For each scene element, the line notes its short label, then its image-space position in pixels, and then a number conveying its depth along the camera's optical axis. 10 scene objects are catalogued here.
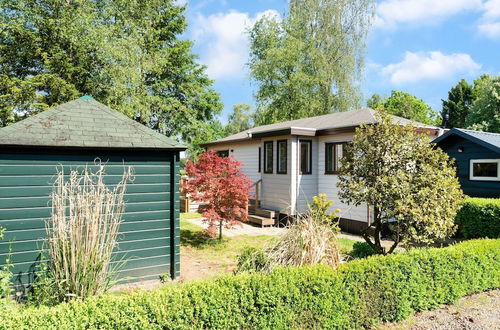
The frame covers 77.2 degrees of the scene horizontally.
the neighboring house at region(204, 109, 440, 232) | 10.85
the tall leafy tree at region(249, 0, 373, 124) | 23.95
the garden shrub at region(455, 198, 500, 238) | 8.66
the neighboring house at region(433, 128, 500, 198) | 10.59
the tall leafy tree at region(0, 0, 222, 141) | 16.11
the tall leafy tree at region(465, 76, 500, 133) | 24.88
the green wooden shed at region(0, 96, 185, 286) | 5.07
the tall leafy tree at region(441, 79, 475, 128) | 39.16
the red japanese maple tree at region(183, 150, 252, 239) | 8.67
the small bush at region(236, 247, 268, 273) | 4.58
